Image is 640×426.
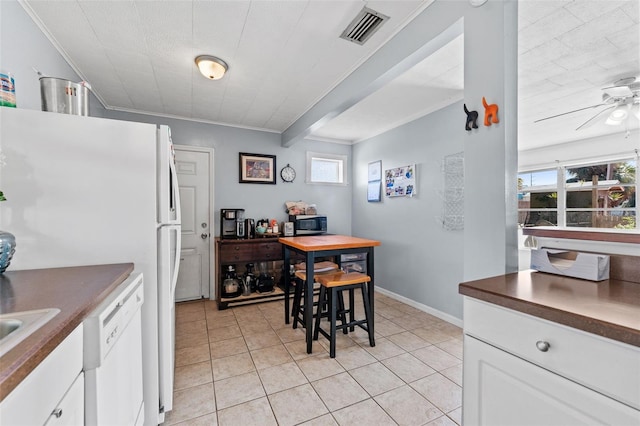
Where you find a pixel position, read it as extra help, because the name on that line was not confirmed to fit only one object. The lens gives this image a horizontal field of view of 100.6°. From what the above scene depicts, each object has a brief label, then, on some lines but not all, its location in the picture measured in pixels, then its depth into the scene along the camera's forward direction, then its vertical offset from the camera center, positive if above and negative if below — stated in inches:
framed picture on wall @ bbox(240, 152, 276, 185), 155.0 +25.3
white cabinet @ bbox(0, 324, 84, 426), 20.5 -16.4
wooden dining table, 89.7 -14.6
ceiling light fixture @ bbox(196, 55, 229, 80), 84.4 +47.0
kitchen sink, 25.6 -11.3
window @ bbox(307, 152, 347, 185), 174.7 +28.5
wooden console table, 132.0 -23.5
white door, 141.6 -5.5
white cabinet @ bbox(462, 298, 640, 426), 26.1 -19.1
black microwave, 158.1 -8.3
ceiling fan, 95.1 +41.6
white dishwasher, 33.5 -21.8
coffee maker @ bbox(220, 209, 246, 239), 143.6 -7.5
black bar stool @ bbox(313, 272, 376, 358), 88.0 -28.8
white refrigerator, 46.3 +1.8
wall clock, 165.3 +23.1
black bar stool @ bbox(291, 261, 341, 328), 101.7 -27.8
